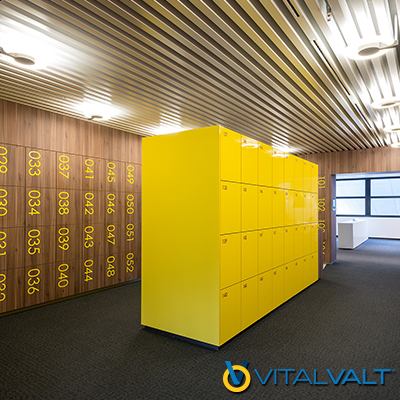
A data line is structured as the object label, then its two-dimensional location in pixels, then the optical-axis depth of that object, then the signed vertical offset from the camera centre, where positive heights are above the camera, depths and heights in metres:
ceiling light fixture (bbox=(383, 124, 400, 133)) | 5.63 +1.34
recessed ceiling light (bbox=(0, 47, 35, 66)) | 3.03 +1.40
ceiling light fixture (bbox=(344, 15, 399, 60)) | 2.75 +1.41
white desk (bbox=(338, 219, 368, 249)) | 10.91 -1.09
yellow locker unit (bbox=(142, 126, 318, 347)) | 3.44 -0.37
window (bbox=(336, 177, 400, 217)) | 14.02 +0.29
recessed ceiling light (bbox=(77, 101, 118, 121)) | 4.66 +1.42
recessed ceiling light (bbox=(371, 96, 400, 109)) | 4.32 +1.40
